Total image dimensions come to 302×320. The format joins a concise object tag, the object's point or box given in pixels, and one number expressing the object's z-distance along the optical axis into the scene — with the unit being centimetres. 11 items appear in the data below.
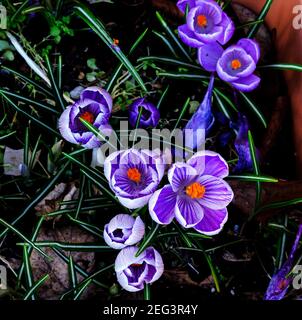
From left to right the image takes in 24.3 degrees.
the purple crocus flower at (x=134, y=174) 50
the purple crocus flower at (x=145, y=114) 59
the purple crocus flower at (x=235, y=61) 59
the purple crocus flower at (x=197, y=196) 50
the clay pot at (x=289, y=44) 63
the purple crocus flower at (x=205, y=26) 59
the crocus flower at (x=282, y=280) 57
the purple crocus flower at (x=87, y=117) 53
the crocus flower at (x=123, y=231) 52
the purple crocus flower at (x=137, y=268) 52
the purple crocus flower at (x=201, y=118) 59
